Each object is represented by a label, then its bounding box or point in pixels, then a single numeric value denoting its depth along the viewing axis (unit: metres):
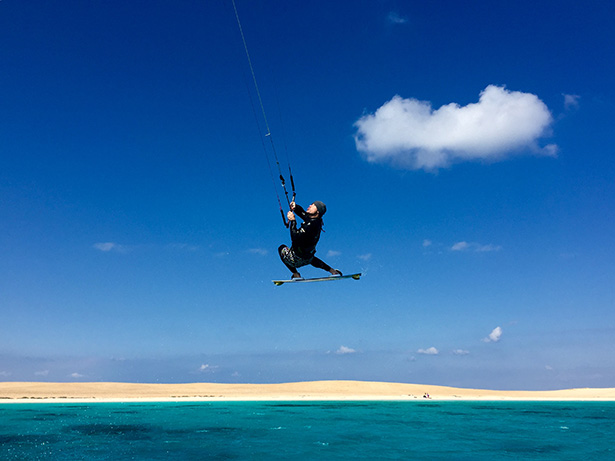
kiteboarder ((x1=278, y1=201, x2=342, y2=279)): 11.15
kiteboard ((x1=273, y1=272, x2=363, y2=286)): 13.26
